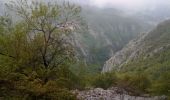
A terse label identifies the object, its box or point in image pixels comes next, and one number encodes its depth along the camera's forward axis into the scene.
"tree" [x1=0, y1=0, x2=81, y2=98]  15.67
